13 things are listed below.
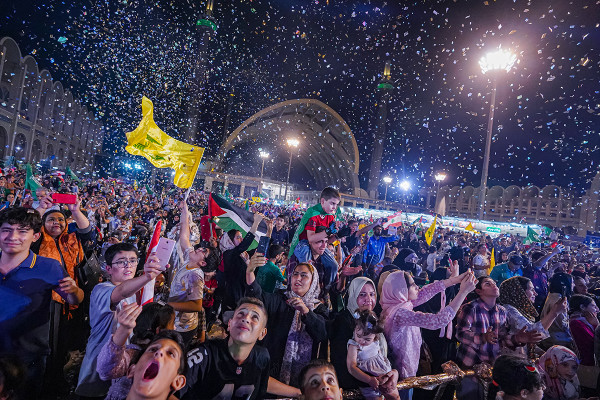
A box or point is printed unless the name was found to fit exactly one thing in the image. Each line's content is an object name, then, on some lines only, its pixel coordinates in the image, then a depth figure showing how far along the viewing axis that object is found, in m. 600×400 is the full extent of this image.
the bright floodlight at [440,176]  28.41
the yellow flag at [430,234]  9.81
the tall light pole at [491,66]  17.92
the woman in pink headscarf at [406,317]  2.75
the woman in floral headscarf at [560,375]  2.71
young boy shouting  1.58
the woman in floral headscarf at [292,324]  2.69
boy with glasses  2.09
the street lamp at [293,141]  30.29
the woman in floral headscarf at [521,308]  3.44
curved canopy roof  49.00
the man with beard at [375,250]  7.51
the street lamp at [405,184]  42.53
